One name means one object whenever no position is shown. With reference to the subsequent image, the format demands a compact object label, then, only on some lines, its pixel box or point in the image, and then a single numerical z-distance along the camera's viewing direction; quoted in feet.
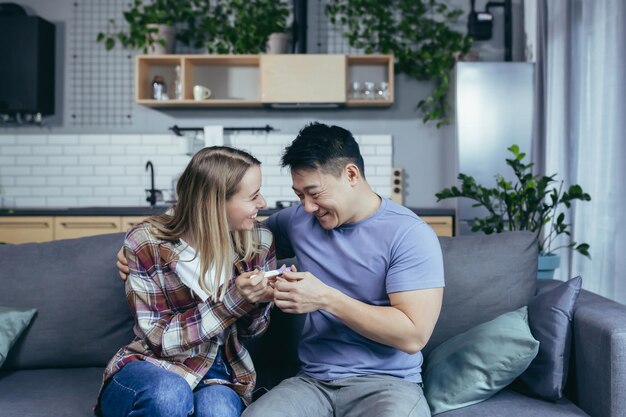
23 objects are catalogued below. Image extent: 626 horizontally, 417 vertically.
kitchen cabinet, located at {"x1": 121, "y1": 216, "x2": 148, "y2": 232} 14.05
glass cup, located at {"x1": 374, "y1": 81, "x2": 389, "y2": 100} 15.42
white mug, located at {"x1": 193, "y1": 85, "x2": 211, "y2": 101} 15.39
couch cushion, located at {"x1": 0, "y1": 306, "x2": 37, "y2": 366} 6.35
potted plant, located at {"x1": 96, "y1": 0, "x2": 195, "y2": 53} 15.53
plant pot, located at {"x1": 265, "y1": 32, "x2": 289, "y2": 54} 15.26
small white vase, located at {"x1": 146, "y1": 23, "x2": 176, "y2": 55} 15.47
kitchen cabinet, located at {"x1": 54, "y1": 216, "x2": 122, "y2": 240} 14.01
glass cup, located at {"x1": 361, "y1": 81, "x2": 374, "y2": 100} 15.43
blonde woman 5.58
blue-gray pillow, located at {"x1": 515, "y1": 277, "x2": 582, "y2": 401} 5.84
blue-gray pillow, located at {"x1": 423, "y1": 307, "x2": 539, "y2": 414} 5.74
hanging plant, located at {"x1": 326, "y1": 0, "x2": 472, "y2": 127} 15.71
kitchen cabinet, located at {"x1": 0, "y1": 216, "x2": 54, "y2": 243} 14.05
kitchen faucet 15.35
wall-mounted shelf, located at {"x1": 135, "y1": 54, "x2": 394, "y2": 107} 15.03
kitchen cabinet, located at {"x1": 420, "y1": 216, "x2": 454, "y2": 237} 14.11
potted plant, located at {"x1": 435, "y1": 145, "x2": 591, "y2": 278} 9.99
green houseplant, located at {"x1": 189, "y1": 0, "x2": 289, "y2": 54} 15.66
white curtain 9.99
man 5.25
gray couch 6.61
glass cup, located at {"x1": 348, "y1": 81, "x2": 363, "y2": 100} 15.53
